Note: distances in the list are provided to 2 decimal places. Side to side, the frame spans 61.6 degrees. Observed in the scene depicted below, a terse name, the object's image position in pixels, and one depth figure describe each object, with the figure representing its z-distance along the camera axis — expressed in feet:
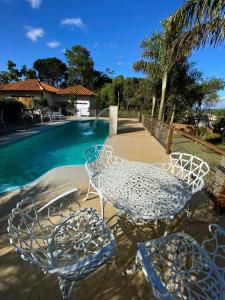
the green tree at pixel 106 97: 90.17
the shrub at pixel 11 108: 43.32
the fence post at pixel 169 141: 21.09
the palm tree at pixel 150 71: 39.96
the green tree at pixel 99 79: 120.37
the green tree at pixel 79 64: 112.16
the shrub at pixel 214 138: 42.00
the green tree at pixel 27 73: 124.67
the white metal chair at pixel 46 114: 52.67
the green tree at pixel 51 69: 142.72
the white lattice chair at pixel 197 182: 8.77
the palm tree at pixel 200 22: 13.94
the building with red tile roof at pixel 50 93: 68.42
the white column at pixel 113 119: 34.96
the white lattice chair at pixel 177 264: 4.12
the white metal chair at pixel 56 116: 55.93
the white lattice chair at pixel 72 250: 4.45
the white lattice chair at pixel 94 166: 9.54
